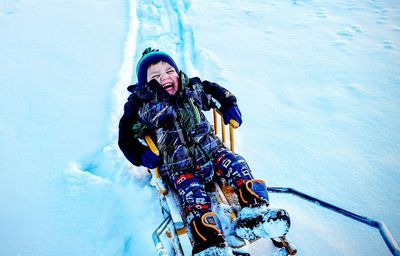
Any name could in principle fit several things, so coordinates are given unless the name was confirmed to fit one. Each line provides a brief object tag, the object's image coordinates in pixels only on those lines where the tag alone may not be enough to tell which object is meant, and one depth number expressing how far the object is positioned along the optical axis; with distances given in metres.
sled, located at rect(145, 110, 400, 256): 1.42
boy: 1.72
